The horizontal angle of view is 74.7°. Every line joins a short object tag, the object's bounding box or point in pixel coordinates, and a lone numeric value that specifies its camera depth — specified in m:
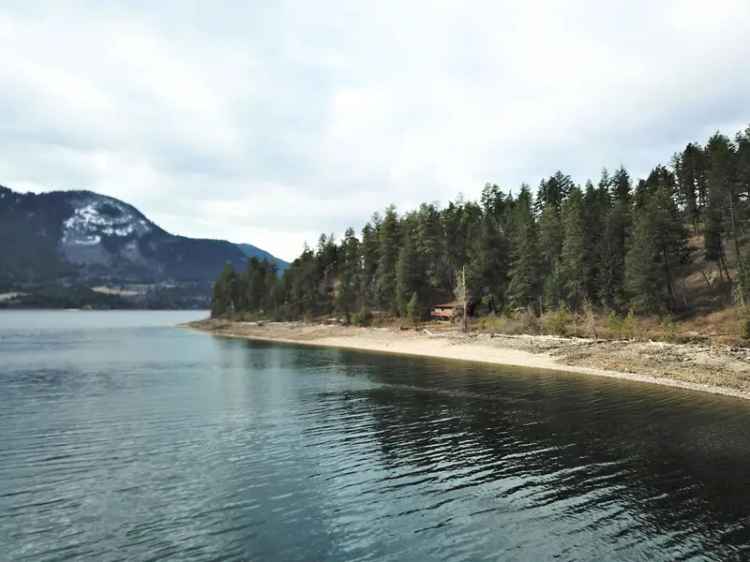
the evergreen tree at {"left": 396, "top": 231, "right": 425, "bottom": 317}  107.00
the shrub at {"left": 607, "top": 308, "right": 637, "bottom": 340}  64.25
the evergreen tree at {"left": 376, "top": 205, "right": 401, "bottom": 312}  115.19
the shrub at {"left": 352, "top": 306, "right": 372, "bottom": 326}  111.44
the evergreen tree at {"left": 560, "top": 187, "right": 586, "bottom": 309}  80.81
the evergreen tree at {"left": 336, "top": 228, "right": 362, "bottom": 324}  119.94
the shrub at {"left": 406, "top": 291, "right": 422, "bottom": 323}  102.06
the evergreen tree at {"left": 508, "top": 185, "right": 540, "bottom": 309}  88.69
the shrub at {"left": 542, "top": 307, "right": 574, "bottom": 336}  72.10
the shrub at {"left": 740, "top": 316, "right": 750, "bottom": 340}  53.47
